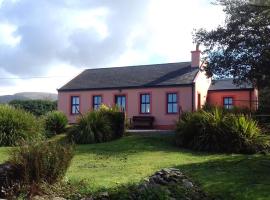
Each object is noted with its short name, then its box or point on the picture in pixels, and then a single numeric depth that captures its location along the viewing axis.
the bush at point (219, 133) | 9.88
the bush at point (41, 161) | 5.09
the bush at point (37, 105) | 23.17
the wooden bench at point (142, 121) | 17.96
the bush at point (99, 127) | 12.03
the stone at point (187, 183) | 5.29
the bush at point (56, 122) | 14.23
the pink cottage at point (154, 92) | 18.20
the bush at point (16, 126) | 11.46
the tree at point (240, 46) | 12.46
